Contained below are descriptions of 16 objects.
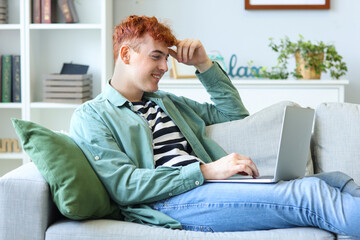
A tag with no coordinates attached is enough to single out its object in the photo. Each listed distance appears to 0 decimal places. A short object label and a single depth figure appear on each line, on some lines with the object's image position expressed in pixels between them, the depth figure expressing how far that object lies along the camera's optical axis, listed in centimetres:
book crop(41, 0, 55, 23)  331
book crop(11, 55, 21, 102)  336
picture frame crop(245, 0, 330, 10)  343
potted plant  314
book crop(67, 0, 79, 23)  335
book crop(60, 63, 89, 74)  343
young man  157
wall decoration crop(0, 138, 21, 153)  345
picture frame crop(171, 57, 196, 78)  326
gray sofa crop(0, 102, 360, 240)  155
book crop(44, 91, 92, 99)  333
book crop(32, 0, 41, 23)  332
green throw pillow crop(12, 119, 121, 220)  155
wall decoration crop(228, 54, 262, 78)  348
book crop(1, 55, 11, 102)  335
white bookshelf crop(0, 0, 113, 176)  346
